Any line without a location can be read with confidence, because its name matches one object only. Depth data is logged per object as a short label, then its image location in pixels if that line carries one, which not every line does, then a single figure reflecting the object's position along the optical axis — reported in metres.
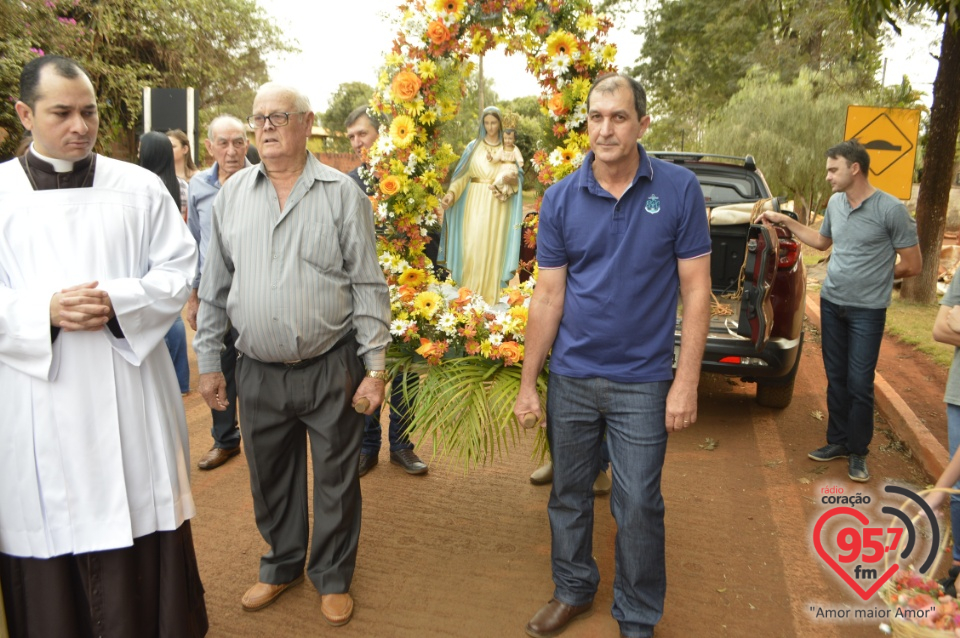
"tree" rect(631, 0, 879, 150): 20.77
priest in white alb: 2.64
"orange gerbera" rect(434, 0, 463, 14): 4.21
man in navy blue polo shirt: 2.98
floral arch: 3.88
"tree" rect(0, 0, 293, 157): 11.38
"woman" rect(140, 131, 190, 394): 4.99
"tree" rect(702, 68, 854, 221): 22.55
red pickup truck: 5.51
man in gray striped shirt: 3.22
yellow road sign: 7.89
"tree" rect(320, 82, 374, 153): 39.78
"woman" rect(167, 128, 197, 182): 6.37
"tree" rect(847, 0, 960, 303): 9.12
